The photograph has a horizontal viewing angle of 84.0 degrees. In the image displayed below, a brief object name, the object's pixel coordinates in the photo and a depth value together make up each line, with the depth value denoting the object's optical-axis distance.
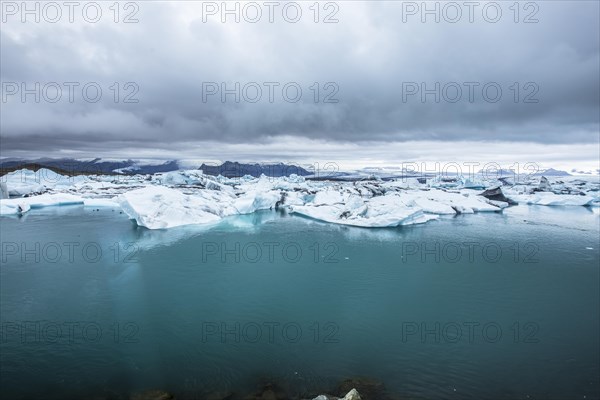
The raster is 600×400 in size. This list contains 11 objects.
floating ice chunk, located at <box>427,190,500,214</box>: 22.39
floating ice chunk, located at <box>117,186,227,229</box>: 15.73
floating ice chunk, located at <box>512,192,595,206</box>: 26.14
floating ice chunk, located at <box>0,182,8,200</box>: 24.72
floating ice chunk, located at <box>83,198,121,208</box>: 24.39
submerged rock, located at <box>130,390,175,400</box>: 4.31
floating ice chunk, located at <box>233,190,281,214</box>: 21.53
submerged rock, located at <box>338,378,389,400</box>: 4.45
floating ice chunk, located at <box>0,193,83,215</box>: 19.69
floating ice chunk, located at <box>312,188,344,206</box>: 23.89
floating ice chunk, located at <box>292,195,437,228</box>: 17.06
